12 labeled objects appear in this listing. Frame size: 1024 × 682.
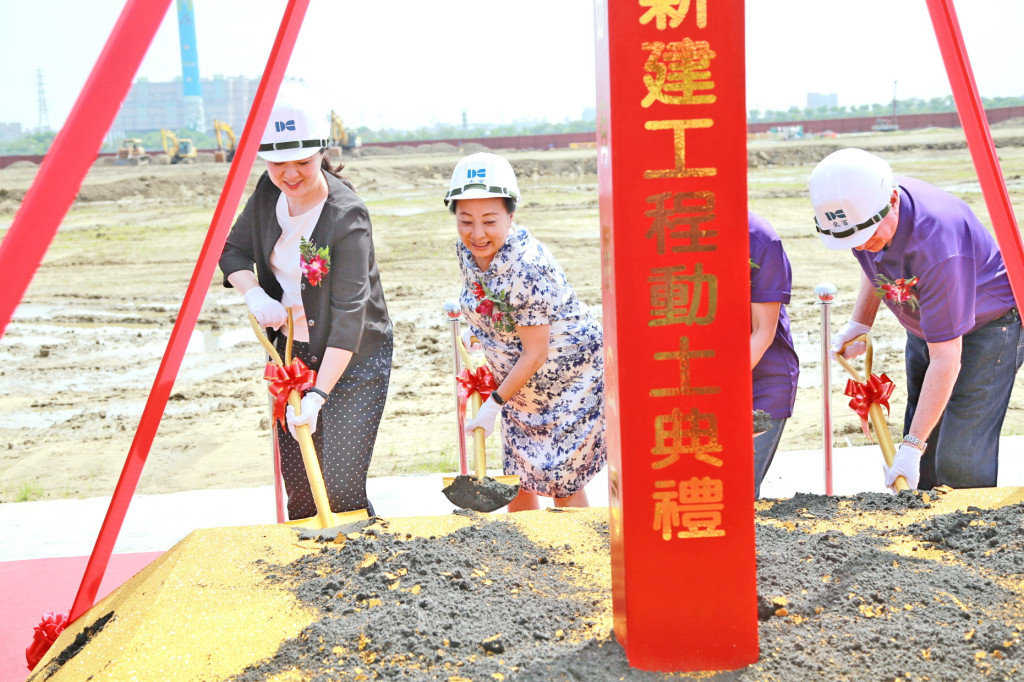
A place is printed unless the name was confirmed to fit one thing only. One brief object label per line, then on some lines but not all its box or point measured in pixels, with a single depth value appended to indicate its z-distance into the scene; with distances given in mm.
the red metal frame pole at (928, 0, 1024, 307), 2320
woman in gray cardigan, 3150
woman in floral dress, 3061
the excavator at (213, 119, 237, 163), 34938
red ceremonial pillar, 1762
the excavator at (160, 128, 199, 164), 36531
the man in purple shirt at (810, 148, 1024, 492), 2816
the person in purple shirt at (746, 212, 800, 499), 3049
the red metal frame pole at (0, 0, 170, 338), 1547
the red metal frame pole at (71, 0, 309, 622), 2430
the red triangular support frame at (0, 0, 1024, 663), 2375
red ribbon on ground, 2508
